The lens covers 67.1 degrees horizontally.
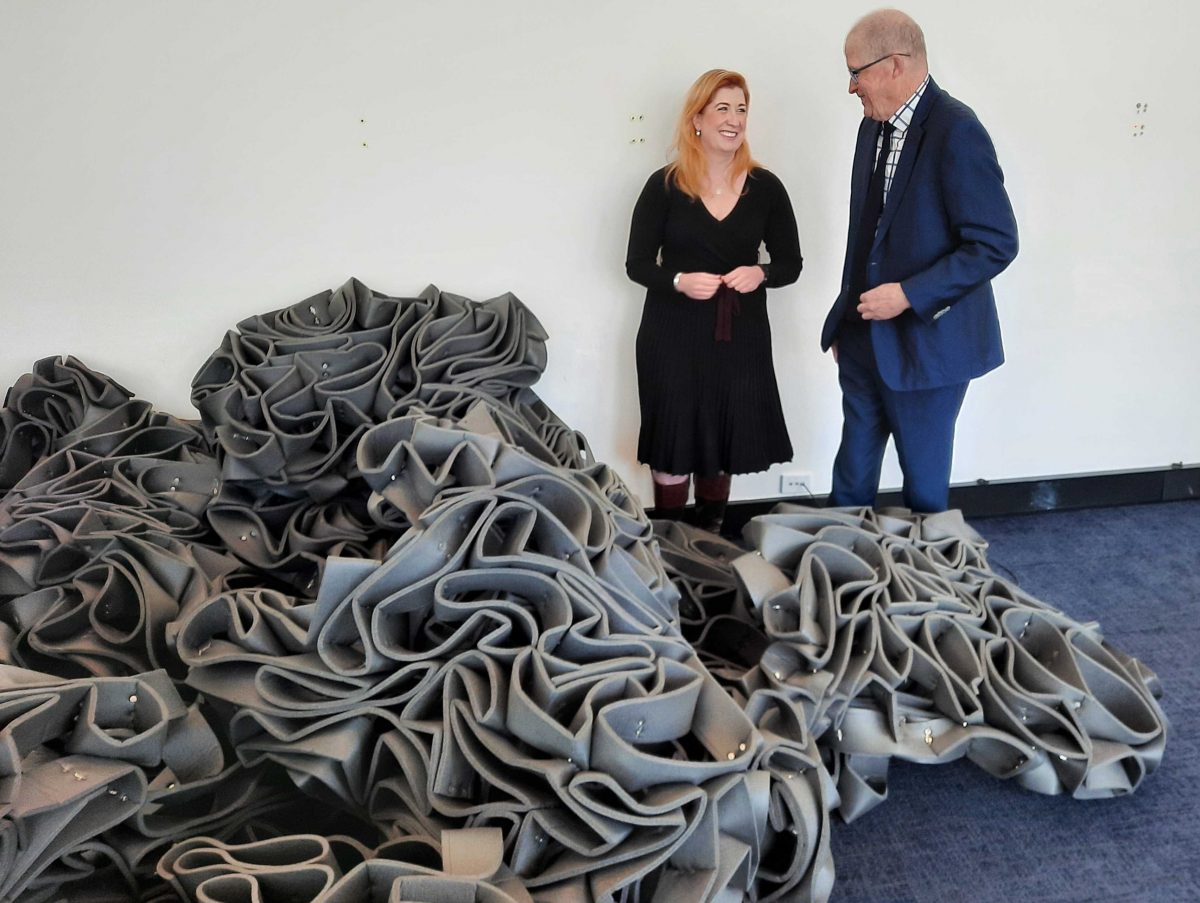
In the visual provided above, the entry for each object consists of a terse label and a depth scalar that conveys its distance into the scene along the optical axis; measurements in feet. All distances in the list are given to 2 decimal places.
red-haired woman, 9.15
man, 7.59
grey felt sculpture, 4.66
